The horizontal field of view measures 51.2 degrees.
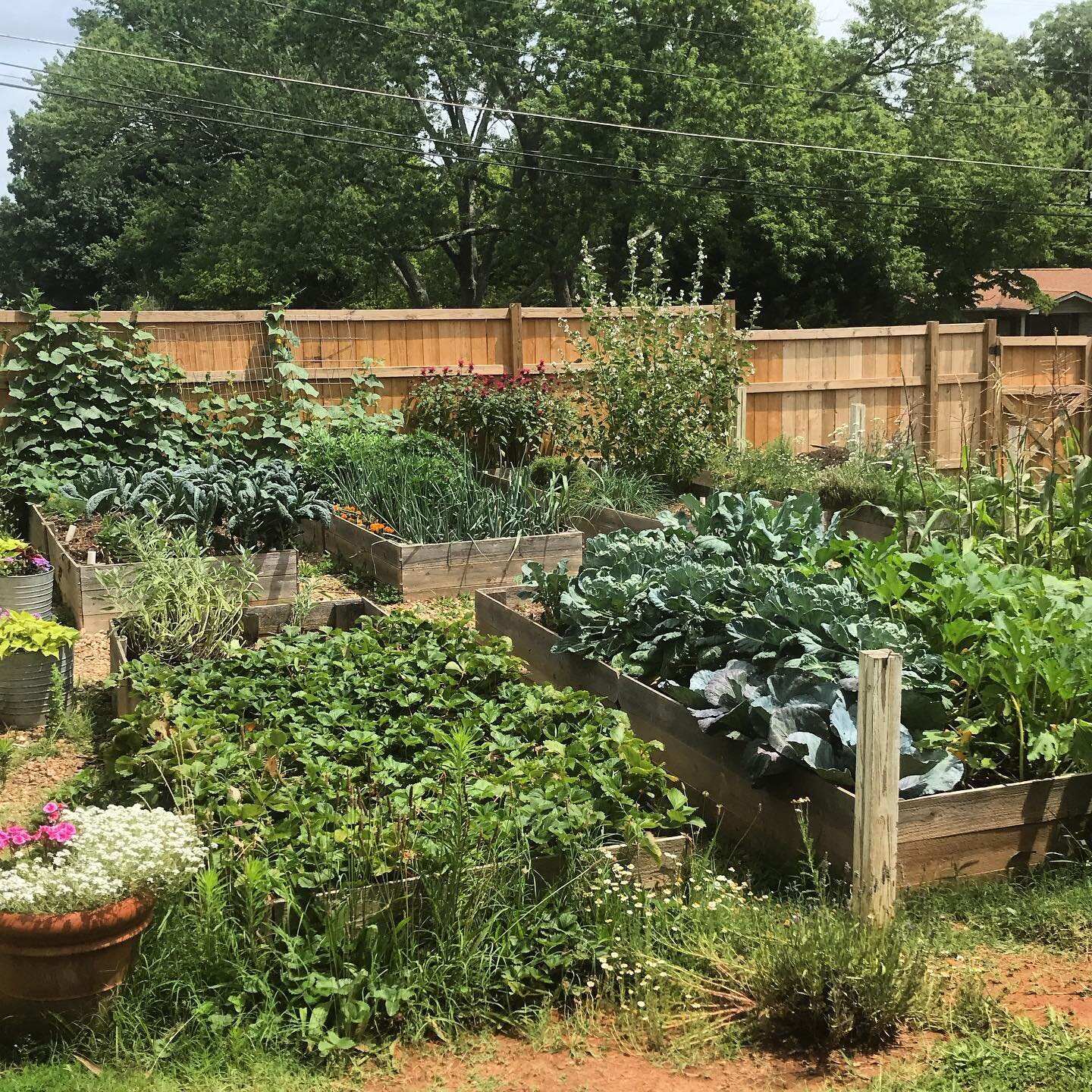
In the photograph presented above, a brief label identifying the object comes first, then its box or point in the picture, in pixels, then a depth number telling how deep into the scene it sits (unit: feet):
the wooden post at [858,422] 36.45
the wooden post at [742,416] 37.14
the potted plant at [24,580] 19.44
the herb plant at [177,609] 18.02
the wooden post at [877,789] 10.67
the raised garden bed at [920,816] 11.83
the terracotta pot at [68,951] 9.32
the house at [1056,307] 114.42
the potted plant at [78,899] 9.38
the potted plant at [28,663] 16.39
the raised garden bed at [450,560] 24.64
